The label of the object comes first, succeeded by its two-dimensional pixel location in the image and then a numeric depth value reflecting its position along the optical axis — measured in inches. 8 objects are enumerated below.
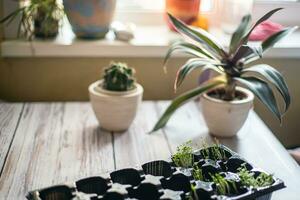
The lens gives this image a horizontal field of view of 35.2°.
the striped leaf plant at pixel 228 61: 45.8
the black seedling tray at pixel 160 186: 34.6
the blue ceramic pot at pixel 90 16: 57.3
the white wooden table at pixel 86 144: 42.9
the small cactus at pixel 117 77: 49.3
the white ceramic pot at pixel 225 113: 49.1
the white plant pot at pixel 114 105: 49.6
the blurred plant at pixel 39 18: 57.7
